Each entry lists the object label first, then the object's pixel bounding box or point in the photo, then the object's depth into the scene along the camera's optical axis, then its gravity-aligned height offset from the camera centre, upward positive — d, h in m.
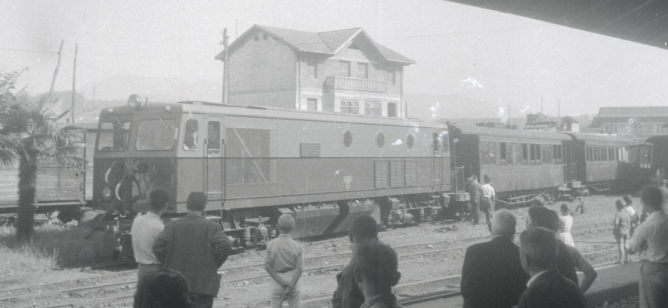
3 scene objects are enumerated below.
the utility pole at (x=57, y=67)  36.53 +6.60
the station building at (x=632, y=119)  65.68 +6.06
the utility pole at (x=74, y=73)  39.17 +6.65
